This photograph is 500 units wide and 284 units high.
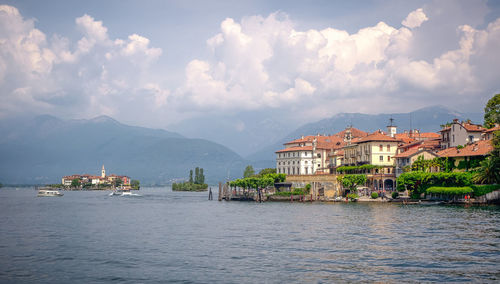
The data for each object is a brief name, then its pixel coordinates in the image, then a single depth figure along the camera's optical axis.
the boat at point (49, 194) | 197.14
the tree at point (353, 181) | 119.38
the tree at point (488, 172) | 89.12
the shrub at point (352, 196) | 114.12
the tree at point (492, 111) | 111.89
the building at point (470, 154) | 96.44
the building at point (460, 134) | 110.53
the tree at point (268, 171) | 168.48
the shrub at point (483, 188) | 90.56
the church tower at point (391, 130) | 139.62
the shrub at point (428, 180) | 96.75
